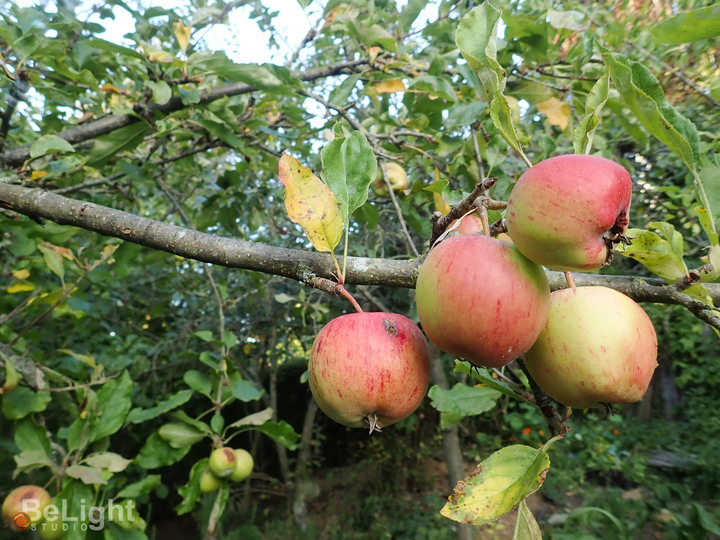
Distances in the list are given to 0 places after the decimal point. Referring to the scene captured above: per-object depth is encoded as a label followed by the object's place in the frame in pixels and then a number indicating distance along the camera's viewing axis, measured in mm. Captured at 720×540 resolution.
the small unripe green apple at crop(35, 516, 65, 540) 477
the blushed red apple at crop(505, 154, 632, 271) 197
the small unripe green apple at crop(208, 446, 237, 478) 589
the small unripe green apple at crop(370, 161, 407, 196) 635
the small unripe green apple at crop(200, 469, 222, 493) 596
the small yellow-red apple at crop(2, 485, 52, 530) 517
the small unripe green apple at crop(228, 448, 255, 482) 616
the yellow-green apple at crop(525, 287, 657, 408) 227
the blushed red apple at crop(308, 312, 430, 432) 239
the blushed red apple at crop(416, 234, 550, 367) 208
